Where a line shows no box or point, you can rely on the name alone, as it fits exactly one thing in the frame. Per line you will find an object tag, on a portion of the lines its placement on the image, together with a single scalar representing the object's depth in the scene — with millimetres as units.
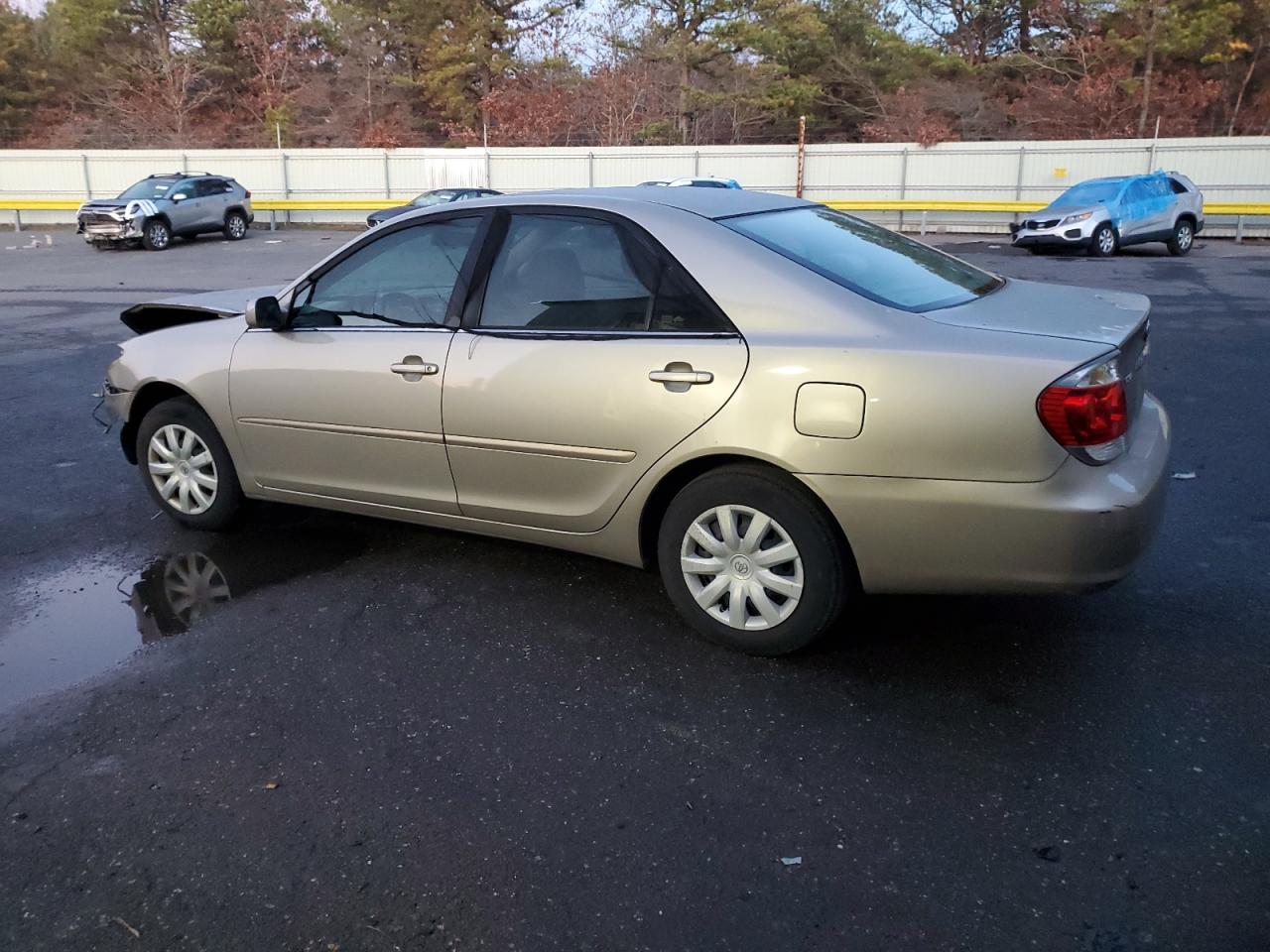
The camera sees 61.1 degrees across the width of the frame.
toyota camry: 3332
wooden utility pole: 29564
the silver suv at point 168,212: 23109
